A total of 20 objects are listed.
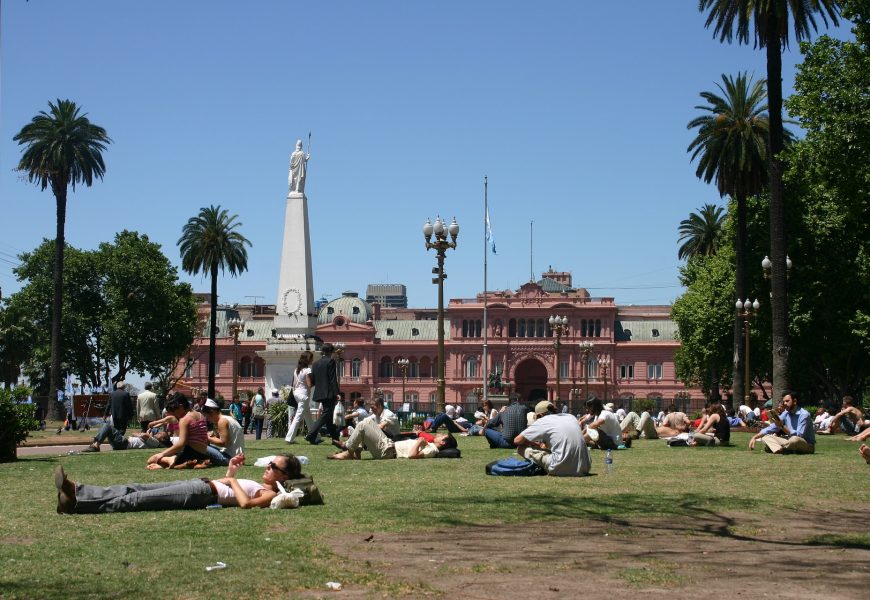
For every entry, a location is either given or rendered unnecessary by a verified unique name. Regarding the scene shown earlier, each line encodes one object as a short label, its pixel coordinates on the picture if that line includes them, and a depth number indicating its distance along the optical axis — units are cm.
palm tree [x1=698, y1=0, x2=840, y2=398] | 2828
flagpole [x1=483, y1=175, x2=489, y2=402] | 6762
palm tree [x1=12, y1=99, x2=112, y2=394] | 5016
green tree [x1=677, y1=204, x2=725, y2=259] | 6719
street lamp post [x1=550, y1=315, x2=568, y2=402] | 5800
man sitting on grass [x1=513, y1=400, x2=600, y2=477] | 1363
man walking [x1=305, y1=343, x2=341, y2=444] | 2055
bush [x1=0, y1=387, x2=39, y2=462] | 1591
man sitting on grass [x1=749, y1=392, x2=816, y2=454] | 1809
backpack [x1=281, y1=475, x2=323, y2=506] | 1023
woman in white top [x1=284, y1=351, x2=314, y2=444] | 2106
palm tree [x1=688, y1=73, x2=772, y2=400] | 4106
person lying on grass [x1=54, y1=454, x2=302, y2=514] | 939
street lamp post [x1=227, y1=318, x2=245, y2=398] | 5754
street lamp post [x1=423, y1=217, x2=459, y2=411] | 2789
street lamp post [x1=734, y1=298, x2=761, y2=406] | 3903
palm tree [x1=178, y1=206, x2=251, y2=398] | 6225
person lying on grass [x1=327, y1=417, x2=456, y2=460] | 1669
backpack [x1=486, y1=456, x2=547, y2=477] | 1372
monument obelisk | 3447
